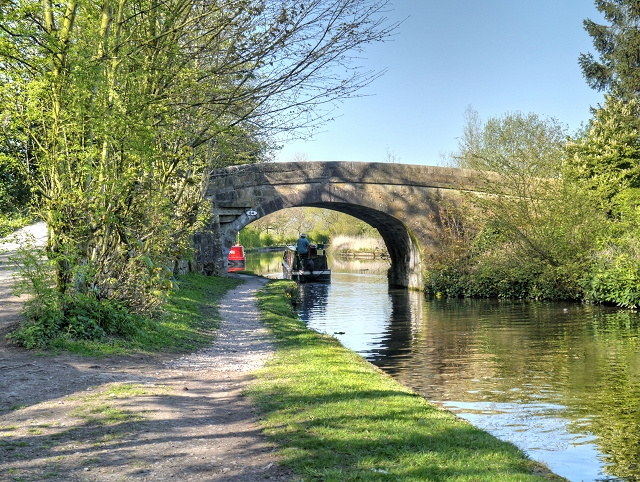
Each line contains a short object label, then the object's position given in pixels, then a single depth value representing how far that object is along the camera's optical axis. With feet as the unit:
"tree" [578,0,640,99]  85.66
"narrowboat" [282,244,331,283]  94.22
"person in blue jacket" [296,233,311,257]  94.22
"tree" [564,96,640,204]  75.82
